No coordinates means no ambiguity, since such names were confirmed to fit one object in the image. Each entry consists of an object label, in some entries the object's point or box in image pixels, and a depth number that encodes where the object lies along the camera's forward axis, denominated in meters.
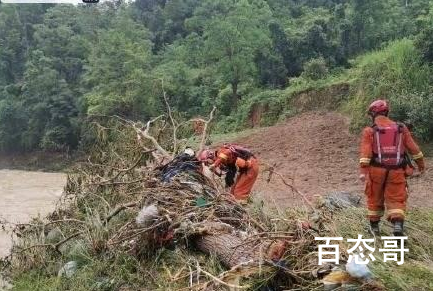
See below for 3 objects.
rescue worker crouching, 6.95
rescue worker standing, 5.39
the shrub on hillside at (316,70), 19.69
